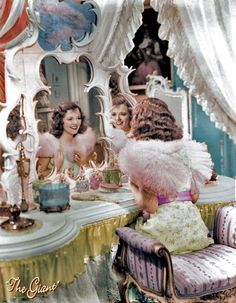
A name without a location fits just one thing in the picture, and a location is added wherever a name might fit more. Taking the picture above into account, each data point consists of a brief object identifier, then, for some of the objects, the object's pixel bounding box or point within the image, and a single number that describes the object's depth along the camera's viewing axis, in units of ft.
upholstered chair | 7.31
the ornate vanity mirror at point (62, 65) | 7.03
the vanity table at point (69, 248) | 6.71
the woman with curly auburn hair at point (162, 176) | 7.88
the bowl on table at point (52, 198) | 7.47
